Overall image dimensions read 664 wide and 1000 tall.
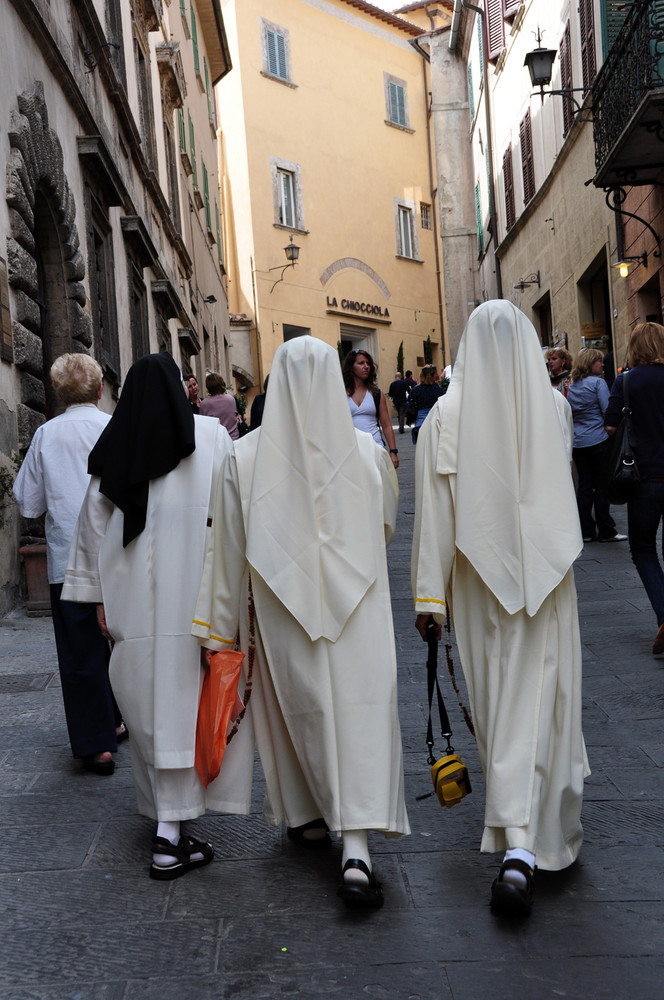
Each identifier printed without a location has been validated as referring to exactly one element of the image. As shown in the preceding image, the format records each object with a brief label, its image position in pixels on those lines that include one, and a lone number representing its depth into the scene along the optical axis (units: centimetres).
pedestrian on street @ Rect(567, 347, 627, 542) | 1164
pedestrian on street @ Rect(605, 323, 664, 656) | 728
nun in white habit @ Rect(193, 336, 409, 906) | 387
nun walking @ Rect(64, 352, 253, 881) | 421
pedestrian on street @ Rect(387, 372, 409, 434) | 3070
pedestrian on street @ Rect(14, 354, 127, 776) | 536
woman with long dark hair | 1132
